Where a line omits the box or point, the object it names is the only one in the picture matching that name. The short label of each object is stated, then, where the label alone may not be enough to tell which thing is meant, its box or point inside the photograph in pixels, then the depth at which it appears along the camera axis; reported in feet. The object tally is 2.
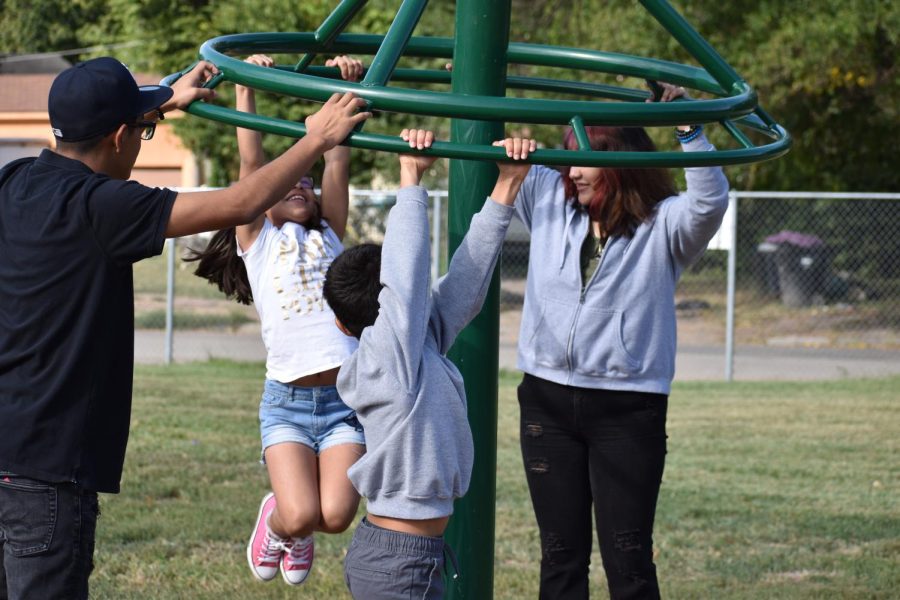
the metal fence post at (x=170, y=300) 65.15
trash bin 80.26
